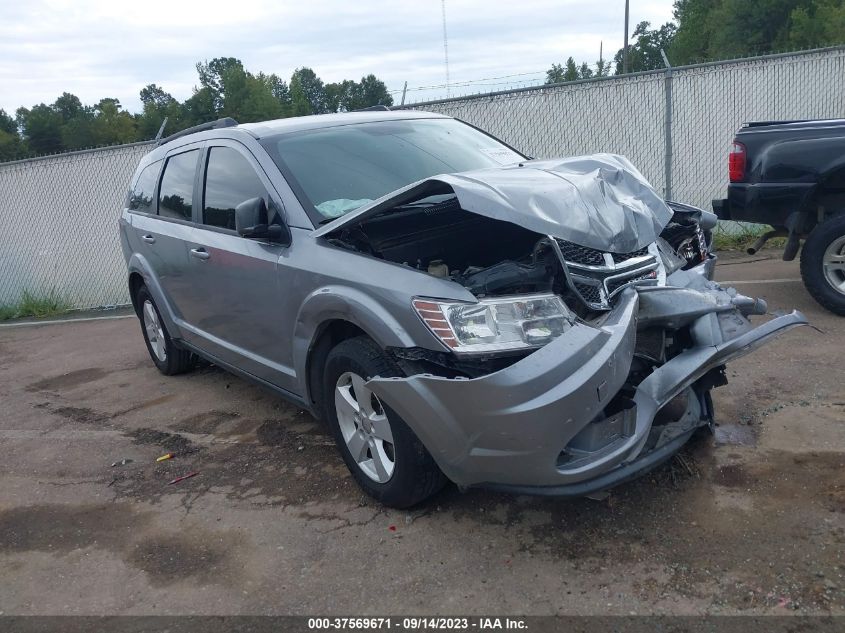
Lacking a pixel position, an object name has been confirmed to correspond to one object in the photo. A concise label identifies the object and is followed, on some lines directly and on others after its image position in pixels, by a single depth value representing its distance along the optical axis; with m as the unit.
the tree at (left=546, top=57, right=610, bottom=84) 33.94
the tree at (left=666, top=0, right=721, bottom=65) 65.12
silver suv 2.93
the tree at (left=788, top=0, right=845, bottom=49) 43.34
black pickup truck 5.92
